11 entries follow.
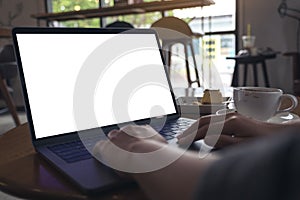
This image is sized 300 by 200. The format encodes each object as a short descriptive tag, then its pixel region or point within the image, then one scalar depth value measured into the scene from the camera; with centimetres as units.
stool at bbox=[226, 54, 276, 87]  365
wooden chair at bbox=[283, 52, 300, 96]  330
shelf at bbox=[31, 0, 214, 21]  237
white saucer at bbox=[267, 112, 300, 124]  70
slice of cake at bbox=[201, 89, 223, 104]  92
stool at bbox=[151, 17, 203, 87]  238
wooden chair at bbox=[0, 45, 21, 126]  262
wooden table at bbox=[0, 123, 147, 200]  40
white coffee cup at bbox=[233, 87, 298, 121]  69
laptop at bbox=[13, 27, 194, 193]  59
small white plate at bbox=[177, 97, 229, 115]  85
